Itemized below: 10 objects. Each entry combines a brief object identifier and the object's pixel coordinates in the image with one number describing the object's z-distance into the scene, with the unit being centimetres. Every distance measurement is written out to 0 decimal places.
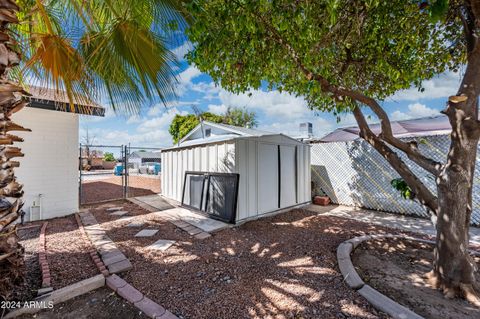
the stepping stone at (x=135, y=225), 494
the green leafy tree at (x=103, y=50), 258
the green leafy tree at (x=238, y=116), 2592
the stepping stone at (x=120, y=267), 292
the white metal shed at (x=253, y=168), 524
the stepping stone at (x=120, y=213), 594
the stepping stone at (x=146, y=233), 434
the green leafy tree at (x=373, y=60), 249
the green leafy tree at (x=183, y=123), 2141
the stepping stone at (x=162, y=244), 374
